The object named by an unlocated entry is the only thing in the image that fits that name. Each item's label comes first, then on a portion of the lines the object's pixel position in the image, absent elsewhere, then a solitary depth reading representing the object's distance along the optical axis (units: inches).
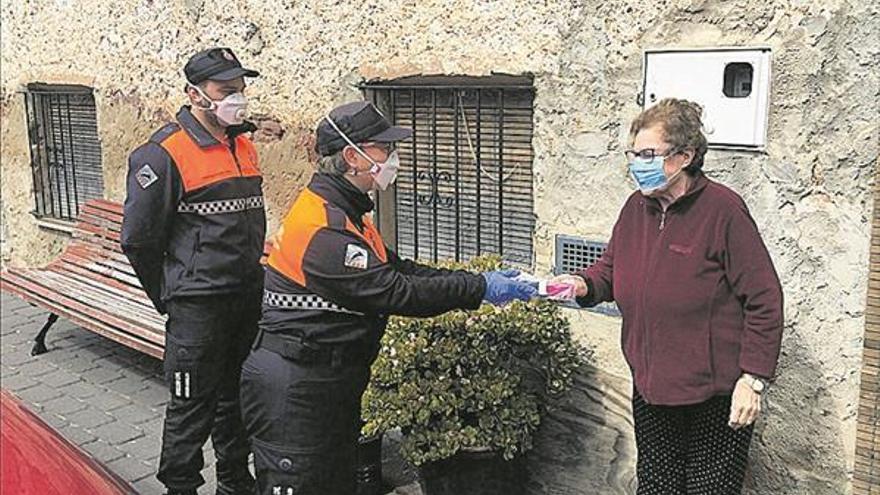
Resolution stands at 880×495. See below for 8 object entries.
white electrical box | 136.6
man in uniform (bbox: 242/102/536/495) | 116.6
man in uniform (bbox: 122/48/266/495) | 153.7
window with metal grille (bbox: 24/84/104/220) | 313.1
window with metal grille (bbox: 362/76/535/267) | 185.9
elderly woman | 112.2
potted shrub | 149.9
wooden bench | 217.3
